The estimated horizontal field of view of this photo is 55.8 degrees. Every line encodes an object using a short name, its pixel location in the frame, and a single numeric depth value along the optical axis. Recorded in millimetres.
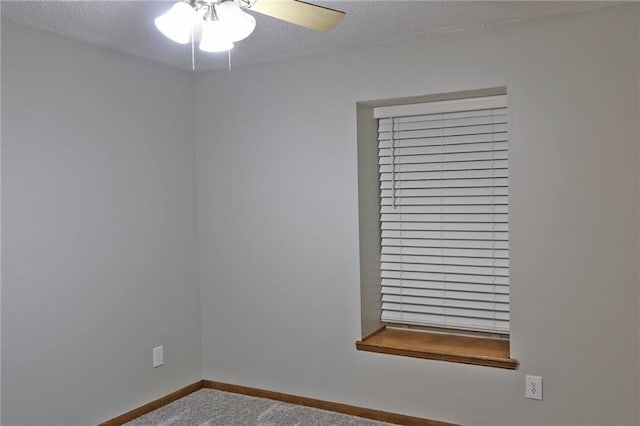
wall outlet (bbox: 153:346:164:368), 3668
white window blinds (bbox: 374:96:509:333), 3373
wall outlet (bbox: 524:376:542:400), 2990
